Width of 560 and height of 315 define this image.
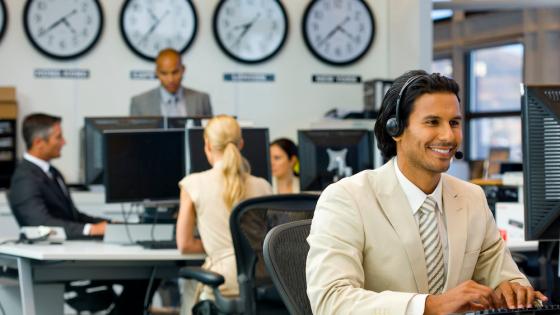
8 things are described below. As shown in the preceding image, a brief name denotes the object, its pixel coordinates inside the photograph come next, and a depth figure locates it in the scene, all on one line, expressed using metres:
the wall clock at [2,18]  7.80
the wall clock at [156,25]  8.06
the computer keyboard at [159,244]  4.82
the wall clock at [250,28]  8.32
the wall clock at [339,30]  8.58
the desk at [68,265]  4.59
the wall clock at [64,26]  7.88
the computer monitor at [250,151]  5.09
